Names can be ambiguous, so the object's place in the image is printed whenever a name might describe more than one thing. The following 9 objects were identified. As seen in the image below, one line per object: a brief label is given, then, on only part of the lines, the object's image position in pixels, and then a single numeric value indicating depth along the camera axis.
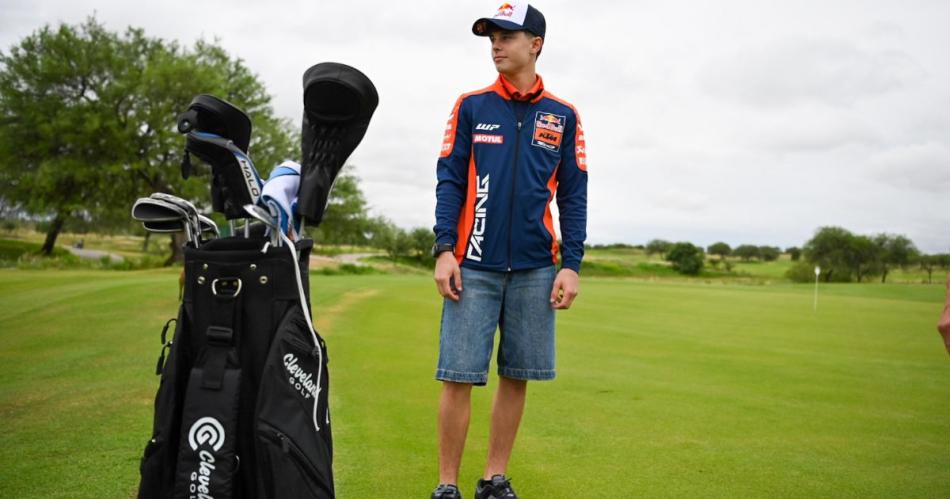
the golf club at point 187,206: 2.27
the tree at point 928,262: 47.16
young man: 2.88
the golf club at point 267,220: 2.13
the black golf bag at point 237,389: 2.12
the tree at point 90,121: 27.69
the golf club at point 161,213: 2.29
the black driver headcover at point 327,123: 2.27
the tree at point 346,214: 36.38
